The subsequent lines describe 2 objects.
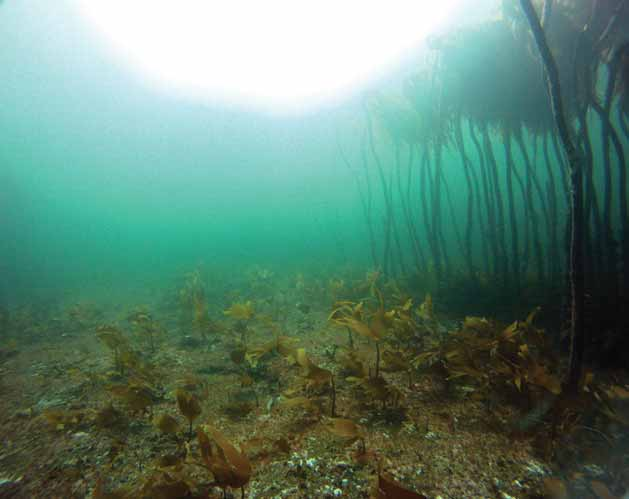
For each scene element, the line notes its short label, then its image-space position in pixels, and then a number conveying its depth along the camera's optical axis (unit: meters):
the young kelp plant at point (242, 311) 3.82
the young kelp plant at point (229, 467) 1.53
